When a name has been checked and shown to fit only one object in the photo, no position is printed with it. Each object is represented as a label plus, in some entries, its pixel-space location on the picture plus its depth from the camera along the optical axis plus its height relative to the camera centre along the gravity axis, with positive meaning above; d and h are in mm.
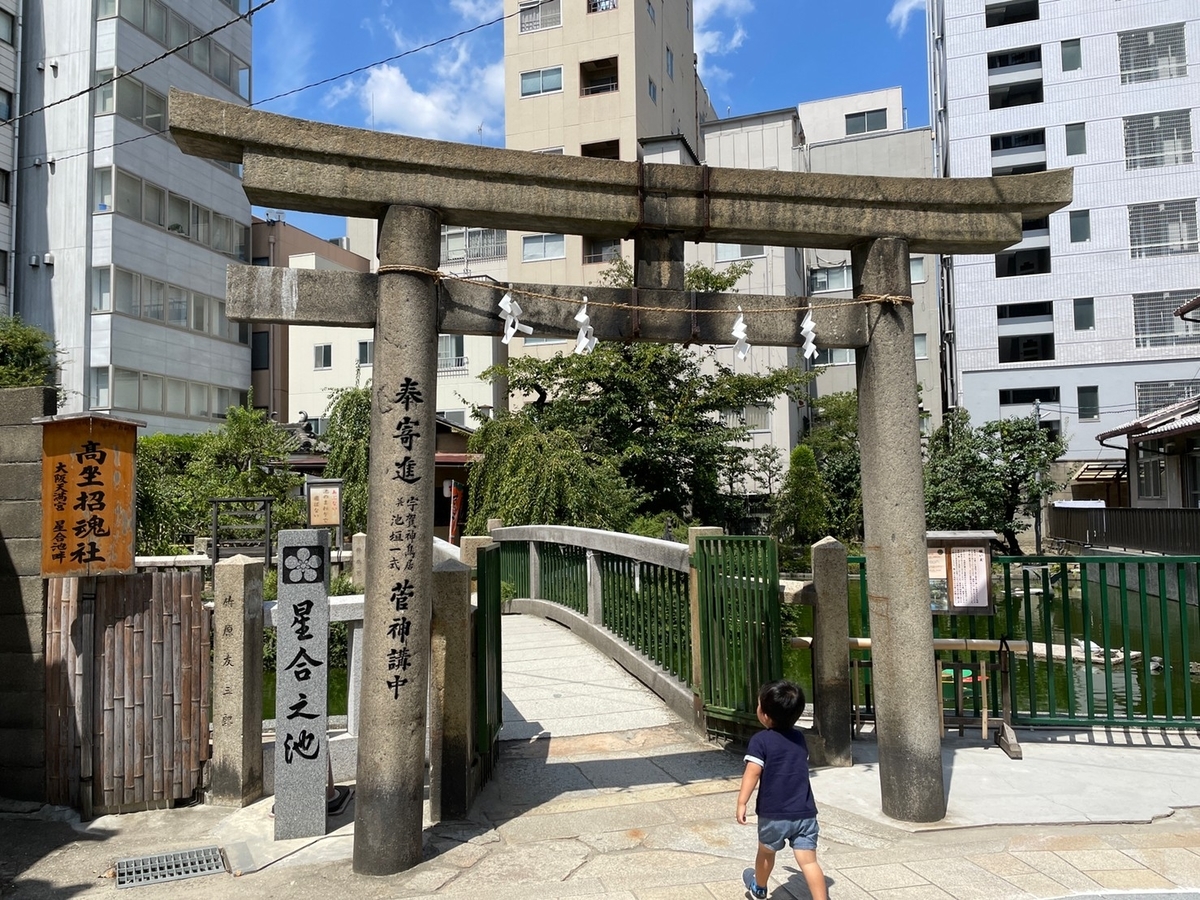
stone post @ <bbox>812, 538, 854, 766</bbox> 7004 -1299
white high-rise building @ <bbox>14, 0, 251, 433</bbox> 28531 +9494
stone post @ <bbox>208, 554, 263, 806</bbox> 6297 -1290
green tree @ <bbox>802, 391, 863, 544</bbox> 29250 +990
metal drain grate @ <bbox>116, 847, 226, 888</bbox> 5246 -2173
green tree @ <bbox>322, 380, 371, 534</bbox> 22969 +1268
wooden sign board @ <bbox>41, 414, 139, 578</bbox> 6176 -3
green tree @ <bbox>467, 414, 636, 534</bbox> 17891 +181
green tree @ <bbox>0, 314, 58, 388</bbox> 22016 +3841
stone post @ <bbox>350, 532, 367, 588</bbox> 16172 -1105
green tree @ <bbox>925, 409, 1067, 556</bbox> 27031 +219
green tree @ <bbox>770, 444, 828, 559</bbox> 27359 -394
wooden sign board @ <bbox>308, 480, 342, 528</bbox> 18688 -128
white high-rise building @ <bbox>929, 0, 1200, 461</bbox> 35000 +10051
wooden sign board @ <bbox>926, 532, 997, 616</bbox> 7387 -705
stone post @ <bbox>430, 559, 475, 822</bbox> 6098 -1367
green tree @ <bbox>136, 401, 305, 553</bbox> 18391 +545
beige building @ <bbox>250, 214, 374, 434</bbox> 36656 +5757
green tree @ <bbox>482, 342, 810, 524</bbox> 23438 +2176
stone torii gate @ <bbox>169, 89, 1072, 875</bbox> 5379 +1273
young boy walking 4543 -1541
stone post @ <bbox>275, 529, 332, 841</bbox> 5867 -1249
